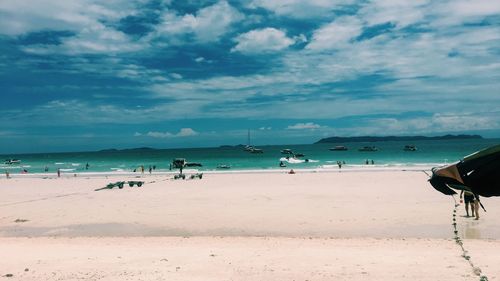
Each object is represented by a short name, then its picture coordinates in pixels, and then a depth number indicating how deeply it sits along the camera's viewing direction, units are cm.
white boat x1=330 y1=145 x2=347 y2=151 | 16489
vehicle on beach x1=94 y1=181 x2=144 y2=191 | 3559
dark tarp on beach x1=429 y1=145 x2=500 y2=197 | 598
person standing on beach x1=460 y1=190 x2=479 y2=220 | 1820
